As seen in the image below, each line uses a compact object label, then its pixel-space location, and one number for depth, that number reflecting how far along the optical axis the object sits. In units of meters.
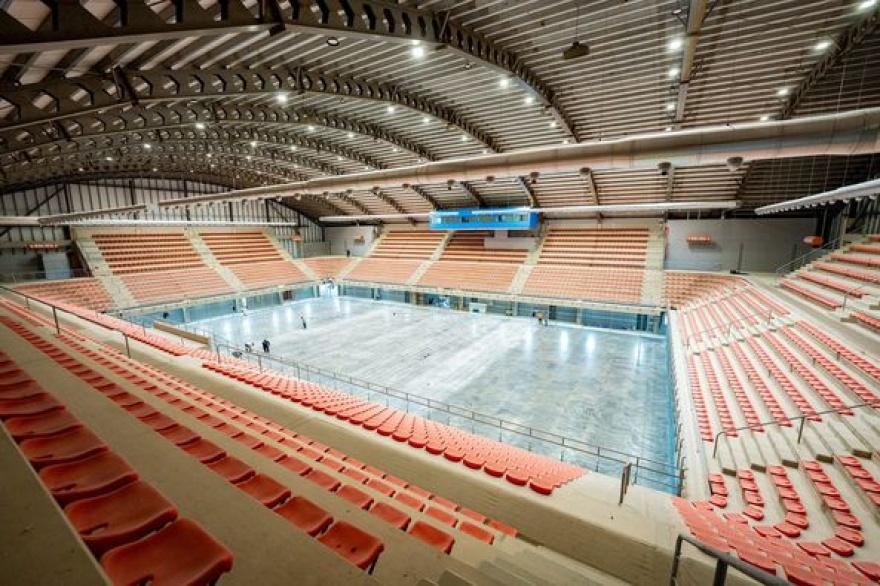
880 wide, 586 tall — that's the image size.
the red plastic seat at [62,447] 2.58
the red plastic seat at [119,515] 1.84
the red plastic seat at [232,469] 3.13
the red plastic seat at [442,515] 3.68
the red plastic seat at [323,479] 3.79
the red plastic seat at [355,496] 3.47
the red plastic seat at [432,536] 2.88
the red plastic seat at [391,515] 3.20
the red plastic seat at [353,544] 2.15
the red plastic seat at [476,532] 3.50
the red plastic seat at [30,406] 3.29
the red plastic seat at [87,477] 2.22
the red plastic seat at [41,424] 2.94
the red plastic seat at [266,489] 2.84
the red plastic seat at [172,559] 1.62
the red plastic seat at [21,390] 3.75
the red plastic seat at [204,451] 3.57
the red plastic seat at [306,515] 2.54
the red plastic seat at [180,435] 3.83
